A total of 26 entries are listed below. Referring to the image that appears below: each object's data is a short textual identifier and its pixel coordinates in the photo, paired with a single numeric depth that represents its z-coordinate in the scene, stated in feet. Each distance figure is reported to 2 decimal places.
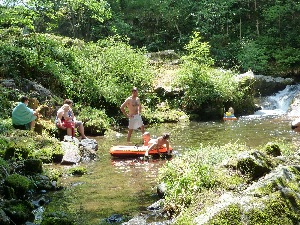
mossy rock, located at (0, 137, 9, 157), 29.99
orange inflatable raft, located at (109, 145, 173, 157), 36.17
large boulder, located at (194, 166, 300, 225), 14.87
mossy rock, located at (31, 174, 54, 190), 26.32
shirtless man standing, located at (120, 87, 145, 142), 42.88
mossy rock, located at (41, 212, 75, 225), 18.33
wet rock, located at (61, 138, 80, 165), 33.71
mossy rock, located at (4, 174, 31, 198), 23.94
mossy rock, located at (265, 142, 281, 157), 26.27
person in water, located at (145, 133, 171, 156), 35.47
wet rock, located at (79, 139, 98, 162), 35.96
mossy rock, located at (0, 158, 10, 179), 25.03
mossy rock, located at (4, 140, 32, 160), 29.55
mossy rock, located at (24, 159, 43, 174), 27.78
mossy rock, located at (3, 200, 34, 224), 19.80
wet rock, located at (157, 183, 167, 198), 23.16
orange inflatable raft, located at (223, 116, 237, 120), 59.77
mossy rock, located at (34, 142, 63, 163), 33.63
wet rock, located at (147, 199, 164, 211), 21.44
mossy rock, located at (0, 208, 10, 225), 18.45
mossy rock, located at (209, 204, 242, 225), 14.87
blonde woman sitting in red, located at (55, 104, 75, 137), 41.55
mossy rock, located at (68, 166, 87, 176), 30.71
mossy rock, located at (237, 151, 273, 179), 20.98
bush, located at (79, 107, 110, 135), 49.10
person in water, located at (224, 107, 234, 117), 60.18
